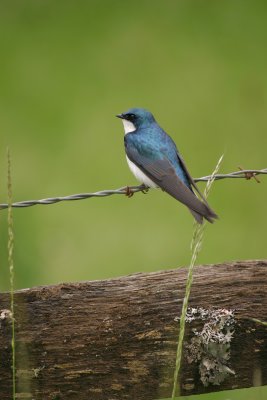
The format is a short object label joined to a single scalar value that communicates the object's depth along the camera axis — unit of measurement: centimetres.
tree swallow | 1106
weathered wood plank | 759
